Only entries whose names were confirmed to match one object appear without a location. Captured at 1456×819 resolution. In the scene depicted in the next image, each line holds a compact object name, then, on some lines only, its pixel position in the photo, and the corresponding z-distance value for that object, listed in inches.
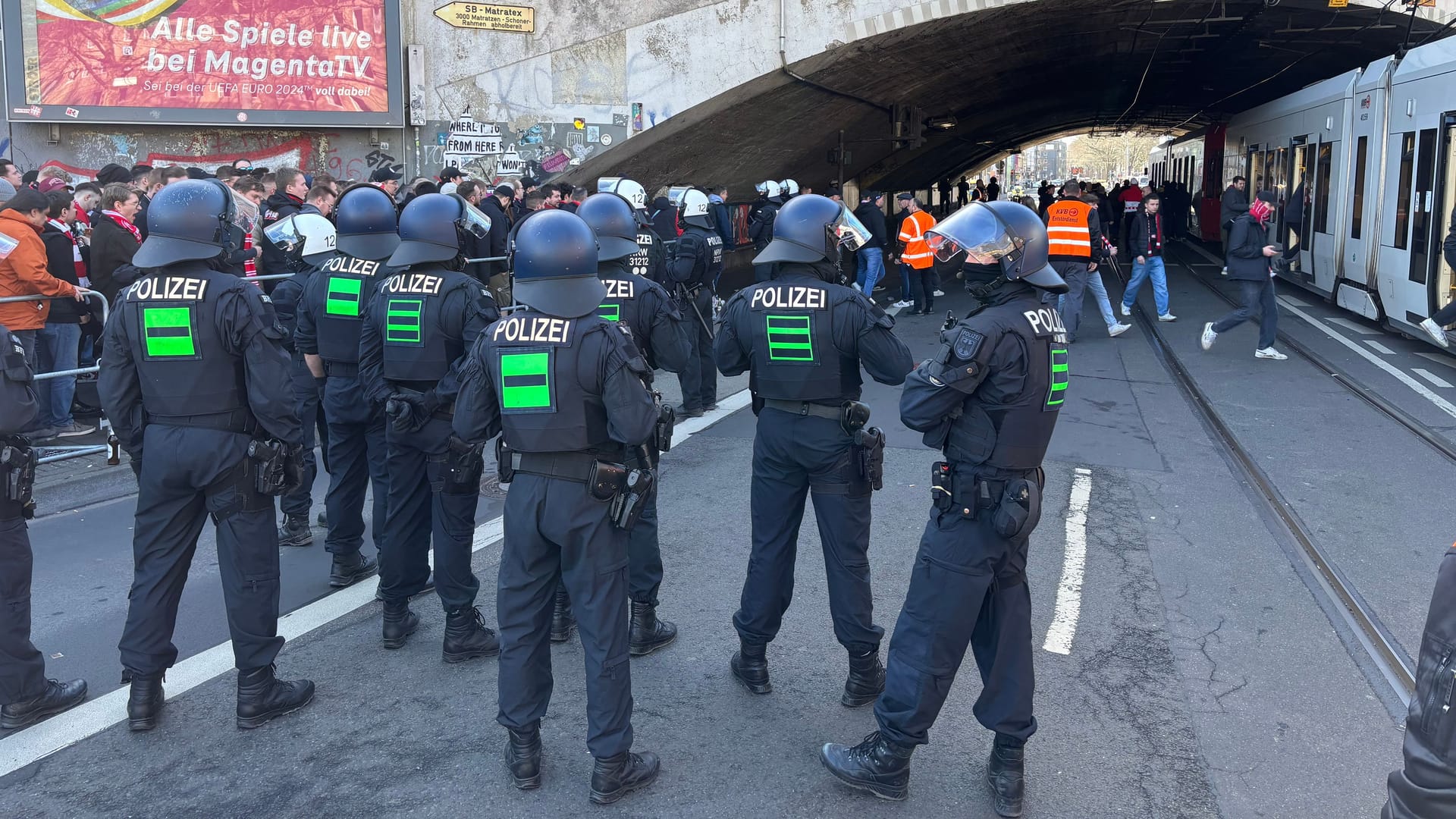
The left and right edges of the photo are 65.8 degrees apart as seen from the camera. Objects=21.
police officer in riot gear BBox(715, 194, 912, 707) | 177.0
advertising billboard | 590.6
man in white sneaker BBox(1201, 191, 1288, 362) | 467.2
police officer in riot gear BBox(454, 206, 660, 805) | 152.9
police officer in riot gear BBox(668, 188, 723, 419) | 383.9
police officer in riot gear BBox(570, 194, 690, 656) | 201.0
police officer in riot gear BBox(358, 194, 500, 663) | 198.5
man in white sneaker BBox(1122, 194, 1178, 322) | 556.7
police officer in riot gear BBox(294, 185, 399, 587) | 227.5
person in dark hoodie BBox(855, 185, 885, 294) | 657.6
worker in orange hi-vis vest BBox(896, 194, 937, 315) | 584.4
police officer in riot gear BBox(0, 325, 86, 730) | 169.3
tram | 467.8
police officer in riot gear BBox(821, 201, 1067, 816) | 147.4
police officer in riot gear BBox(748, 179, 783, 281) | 545.0
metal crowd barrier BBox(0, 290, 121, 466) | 314.5
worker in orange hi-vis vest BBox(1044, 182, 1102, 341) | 503.2
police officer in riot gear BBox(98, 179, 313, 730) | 171.8
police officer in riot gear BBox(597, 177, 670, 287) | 337.1
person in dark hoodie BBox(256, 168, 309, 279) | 356.8
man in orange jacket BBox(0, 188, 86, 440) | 322.0
